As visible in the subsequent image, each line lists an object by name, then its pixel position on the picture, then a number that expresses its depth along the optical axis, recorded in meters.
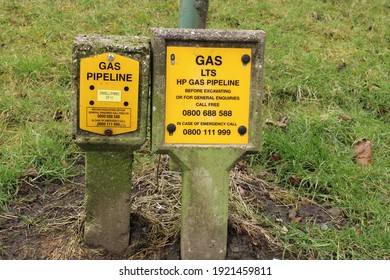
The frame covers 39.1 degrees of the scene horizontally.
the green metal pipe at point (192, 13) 3.20
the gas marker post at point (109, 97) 2.30
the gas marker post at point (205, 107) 2.35
